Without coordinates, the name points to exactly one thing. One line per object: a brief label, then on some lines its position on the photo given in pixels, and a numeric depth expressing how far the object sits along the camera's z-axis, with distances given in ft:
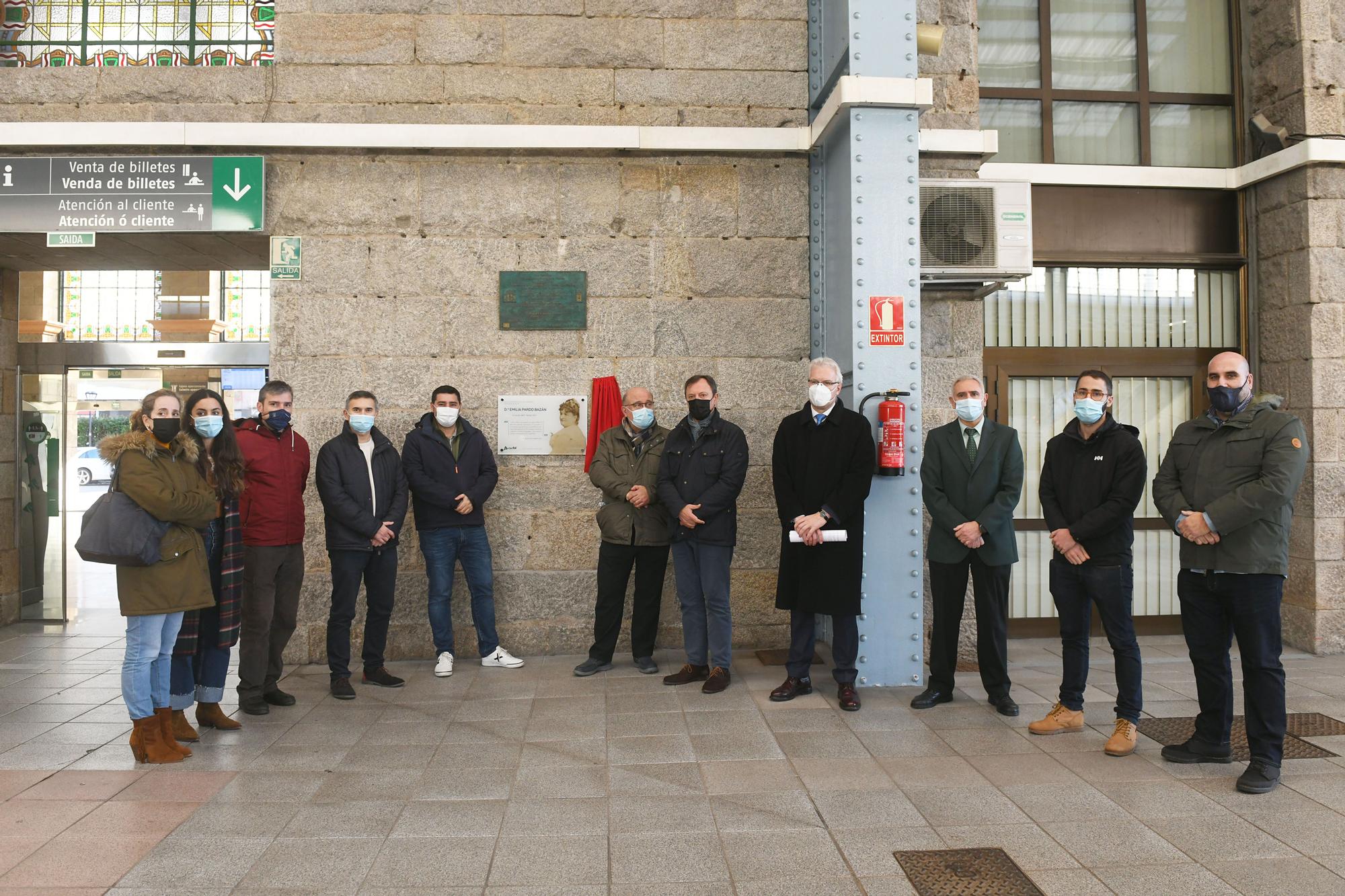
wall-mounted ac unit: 20.79
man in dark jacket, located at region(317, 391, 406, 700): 18.90
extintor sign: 18.88
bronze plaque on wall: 21.93
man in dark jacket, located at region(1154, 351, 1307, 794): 13.48
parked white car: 27.04
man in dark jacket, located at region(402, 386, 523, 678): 20.25
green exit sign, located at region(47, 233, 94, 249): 21.57
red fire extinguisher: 18.29
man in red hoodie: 17.61
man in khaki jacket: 20.29
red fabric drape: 21.81
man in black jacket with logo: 15.43
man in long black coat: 17.83
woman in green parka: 14.33
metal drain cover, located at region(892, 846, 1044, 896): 10.28
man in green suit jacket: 17.34
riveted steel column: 18.92
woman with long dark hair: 15.80
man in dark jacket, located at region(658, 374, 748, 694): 19.25
